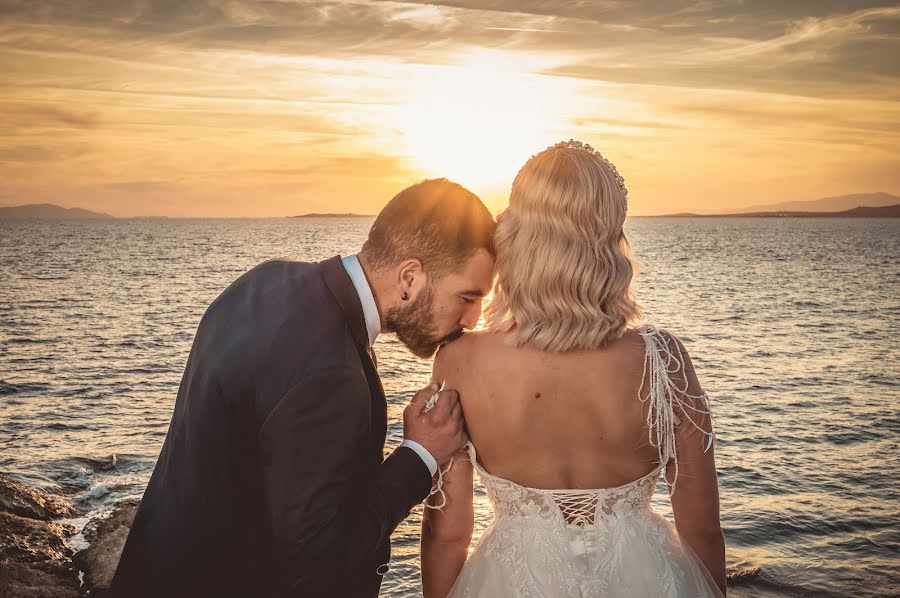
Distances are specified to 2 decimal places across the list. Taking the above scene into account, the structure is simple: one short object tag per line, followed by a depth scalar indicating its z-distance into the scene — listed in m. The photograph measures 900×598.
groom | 2.19
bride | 2.69
